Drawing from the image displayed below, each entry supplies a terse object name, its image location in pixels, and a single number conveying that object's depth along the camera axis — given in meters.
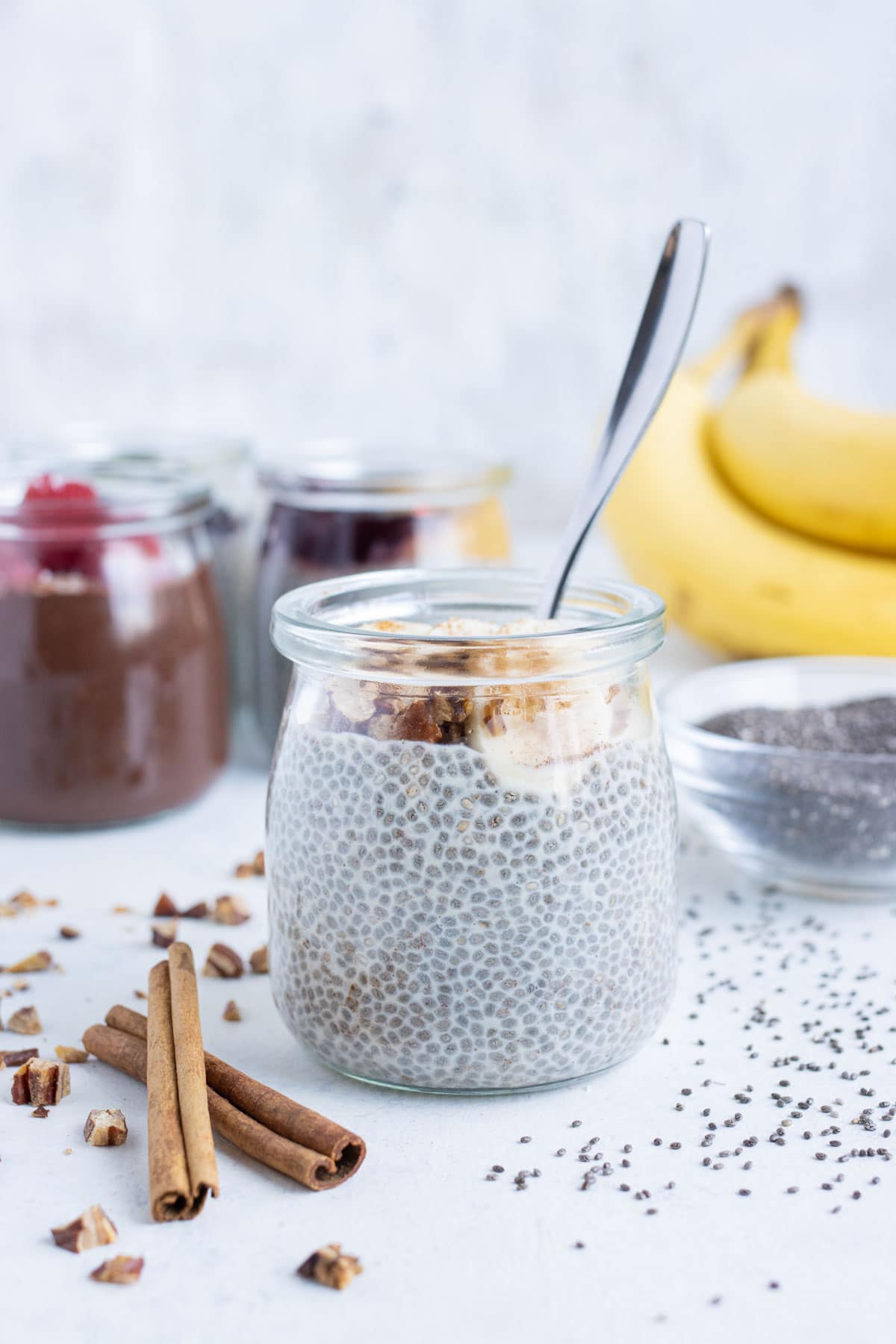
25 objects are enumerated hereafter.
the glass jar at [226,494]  0.63
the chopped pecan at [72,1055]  0.45
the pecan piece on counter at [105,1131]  0.42
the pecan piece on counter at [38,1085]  0.44
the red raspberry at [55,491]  0.55
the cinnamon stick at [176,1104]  0.40
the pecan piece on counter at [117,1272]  0.39
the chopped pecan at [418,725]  0.42
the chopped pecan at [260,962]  0.49
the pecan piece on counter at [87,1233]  0.40
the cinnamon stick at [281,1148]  0.41
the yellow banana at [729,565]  0.68
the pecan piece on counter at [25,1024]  0.46
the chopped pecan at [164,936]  0.50
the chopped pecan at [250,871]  0.54
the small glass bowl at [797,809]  0.51
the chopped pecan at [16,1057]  0.45
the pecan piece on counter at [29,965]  0.49
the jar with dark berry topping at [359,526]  0.59
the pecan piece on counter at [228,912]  0.51
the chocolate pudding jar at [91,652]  0.55
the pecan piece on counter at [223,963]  0.49
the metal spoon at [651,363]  0.45
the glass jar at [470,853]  0.42
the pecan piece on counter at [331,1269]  0.39
